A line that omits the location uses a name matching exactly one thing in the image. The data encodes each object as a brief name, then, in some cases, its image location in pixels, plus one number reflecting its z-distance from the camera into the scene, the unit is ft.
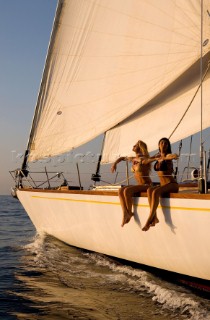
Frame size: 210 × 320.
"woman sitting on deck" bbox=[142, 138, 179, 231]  21.85
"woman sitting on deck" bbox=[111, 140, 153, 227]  23.91
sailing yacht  25.27
